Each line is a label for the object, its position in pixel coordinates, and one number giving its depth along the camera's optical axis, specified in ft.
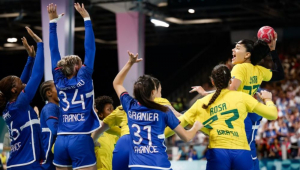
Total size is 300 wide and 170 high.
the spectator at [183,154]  51.13
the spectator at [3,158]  42.93
